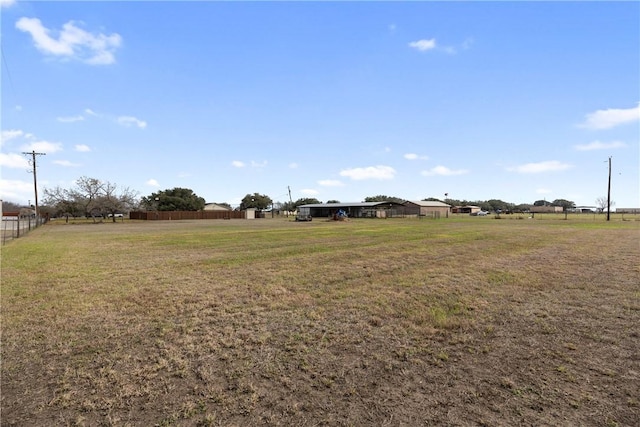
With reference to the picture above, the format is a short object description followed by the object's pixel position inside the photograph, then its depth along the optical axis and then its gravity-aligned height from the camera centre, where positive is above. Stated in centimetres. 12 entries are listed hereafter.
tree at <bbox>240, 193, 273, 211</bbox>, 10112 +341
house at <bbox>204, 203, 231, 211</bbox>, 10540 +221
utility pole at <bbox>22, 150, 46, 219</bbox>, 4716 +714
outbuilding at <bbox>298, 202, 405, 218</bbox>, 6931 +39
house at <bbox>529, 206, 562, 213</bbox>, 12966 -7
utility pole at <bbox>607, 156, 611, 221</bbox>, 5014 +238
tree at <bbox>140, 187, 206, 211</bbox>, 7812 +300
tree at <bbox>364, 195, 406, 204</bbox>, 12390 +481
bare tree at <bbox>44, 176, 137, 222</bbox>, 5497 +215
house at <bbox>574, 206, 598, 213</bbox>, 13919 -22
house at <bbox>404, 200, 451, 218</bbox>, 7450 +55
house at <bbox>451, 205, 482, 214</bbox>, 11734 +27
